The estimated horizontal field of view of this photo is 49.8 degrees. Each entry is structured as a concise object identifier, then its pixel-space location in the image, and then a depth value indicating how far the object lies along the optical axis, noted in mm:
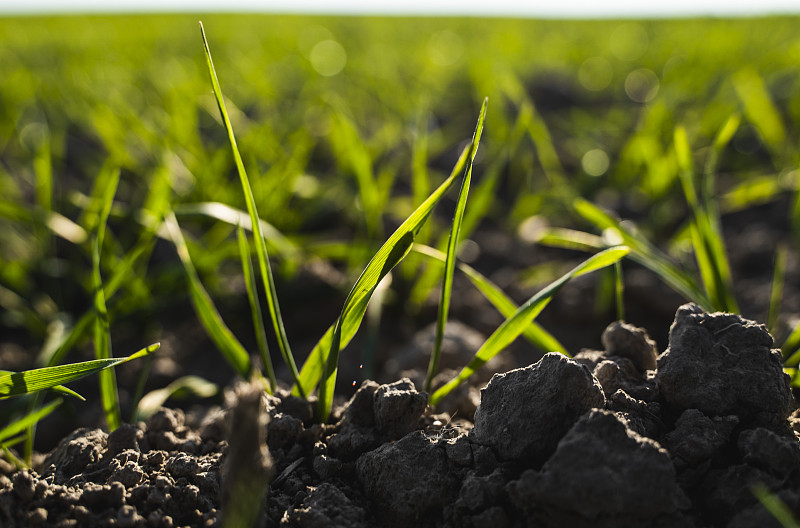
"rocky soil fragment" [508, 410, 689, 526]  247
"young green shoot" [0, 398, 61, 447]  305
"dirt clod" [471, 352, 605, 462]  272
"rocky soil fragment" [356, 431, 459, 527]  276
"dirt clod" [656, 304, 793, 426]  284
